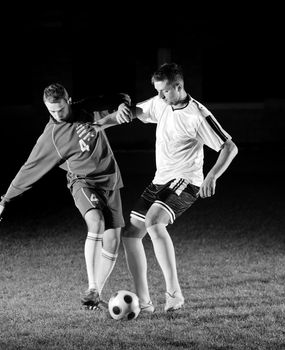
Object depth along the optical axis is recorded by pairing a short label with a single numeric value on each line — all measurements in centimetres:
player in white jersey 1218
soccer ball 1156
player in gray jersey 1263
